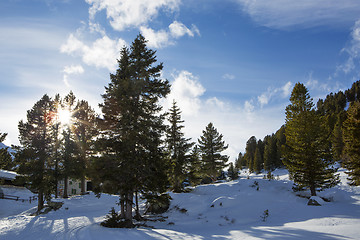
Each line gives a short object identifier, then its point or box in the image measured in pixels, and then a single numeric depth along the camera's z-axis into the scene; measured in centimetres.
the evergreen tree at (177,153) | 2605
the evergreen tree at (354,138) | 2055
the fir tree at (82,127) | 3179
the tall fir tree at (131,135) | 1400
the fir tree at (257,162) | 7881
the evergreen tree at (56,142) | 2855
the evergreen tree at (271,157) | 7412
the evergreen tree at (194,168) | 2664
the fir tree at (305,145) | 2095
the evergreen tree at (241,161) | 12319
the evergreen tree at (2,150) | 2128
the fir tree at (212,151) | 3772
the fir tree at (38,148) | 2547
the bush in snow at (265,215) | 1494
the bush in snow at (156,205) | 1505
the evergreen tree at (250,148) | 9738
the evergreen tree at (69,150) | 2978
